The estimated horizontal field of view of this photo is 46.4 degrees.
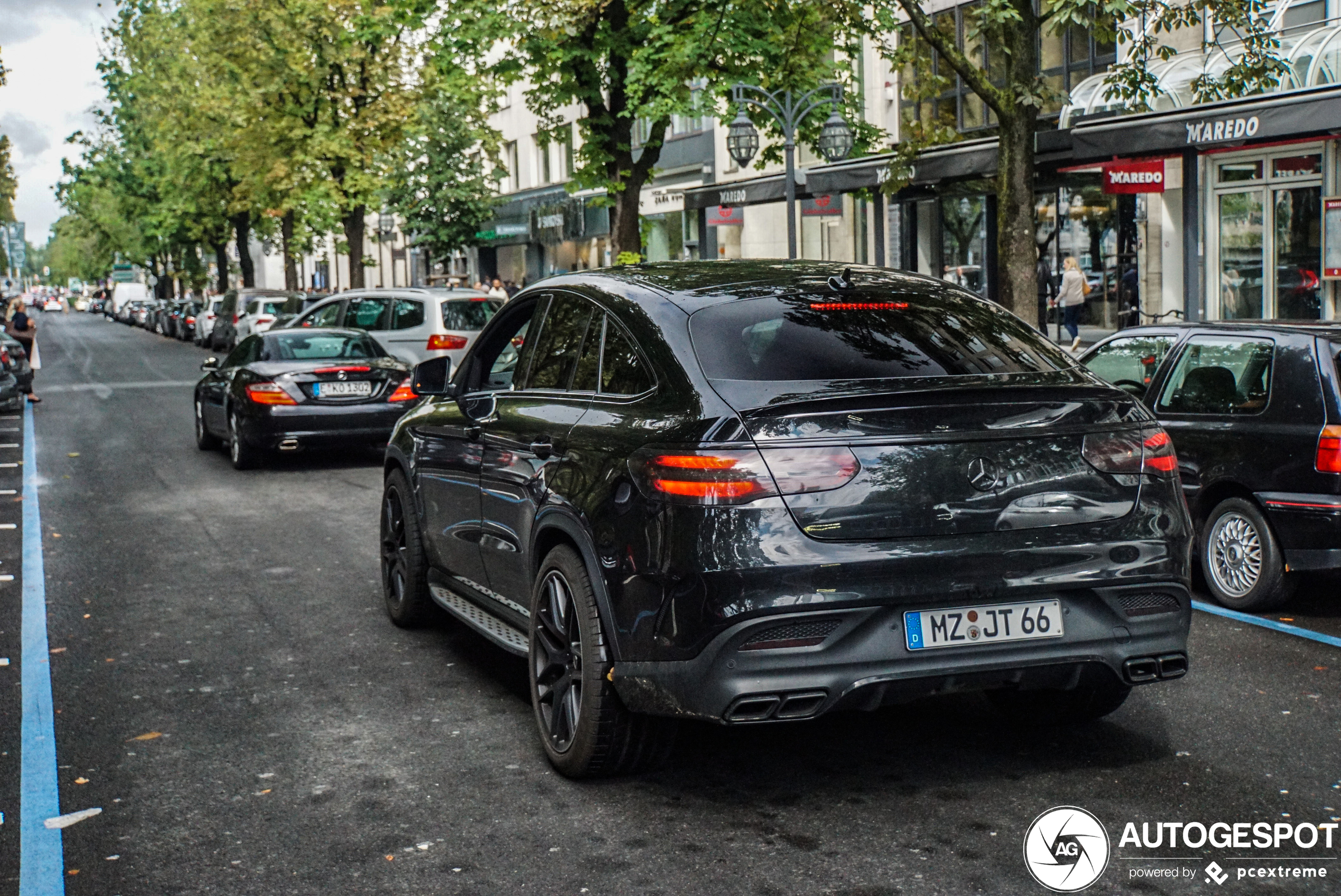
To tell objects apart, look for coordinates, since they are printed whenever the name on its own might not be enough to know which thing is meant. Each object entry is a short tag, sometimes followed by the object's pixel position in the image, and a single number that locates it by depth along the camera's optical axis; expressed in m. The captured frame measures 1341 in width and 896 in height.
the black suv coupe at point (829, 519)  4.43
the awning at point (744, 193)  24.98
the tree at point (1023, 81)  14.74
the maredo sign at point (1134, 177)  21.23
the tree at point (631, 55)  20.84
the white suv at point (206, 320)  46.55
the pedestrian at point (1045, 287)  26.66
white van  99.31
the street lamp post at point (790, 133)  20.42
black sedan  14.64
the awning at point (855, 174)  23.09
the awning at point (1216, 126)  15.77
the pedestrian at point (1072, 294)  24.95
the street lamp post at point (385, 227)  43.19
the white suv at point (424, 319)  19.70
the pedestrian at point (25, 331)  27.75
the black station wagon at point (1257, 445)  7.38
